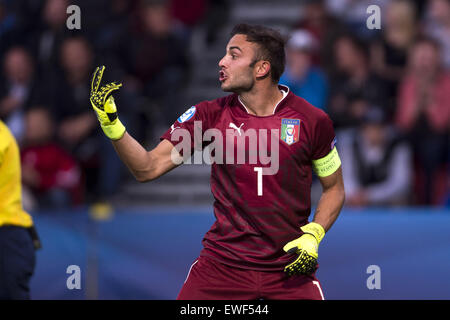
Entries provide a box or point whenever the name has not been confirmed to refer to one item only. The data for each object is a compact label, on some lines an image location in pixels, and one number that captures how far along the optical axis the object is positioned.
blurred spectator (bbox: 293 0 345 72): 17.98
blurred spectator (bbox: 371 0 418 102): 17.92
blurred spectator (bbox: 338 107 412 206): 16.25
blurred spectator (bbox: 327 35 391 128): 16.97
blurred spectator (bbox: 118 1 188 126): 18.06
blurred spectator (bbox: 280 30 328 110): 17.00
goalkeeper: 9.12
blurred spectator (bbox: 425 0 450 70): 18.28
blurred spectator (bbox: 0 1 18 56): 18.52
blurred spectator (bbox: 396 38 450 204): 16.64
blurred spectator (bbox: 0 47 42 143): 17.48
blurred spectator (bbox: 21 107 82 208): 16.34
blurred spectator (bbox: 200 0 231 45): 20.08
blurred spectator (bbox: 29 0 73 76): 17.86
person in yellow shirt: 10.62
